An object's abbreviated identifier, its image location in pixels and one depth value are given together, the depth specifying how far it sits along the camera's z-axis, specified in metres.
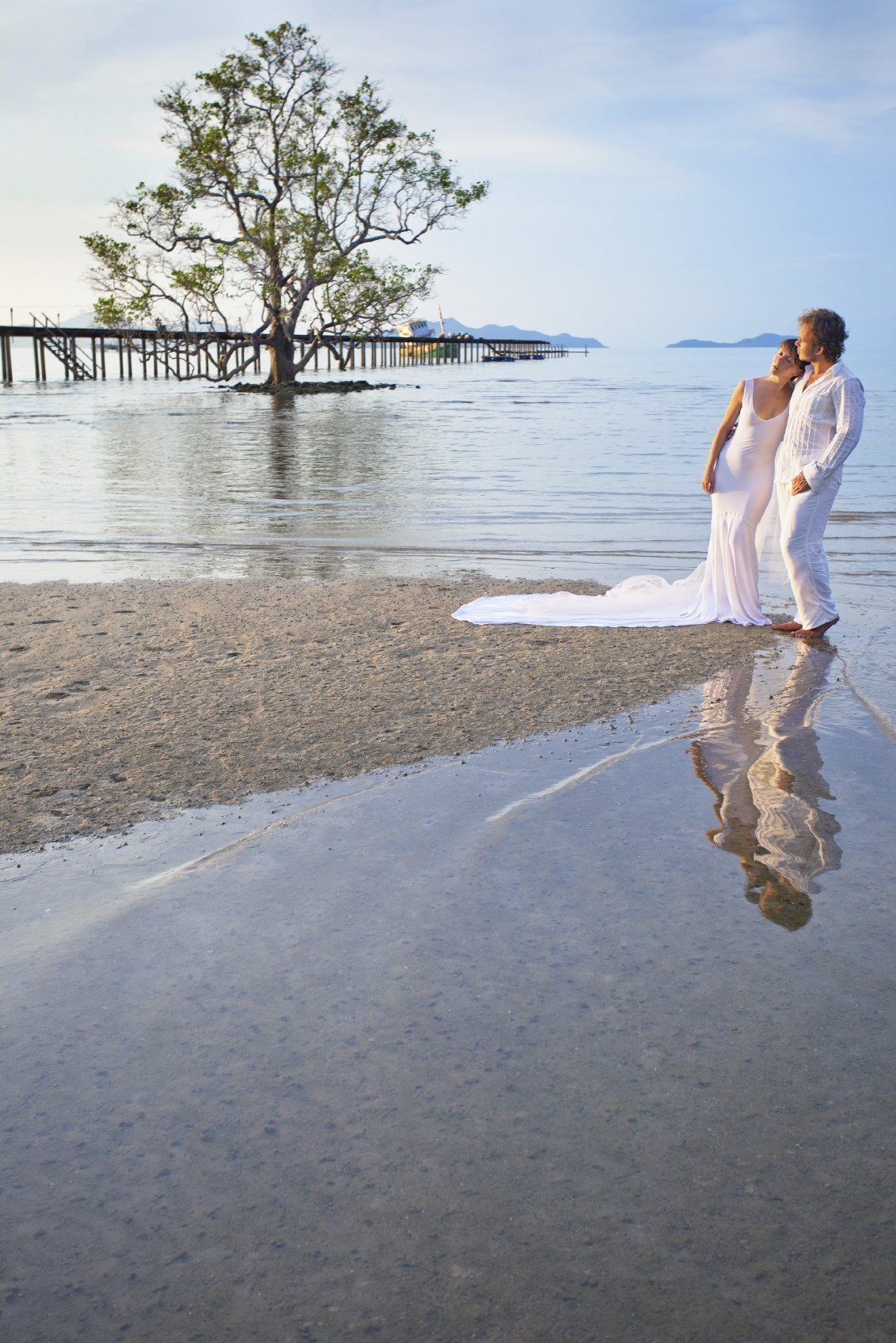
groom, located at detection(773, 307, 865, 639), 6.22
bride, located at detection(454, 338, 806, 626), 6.67
